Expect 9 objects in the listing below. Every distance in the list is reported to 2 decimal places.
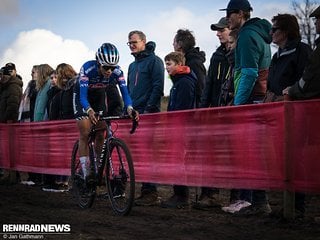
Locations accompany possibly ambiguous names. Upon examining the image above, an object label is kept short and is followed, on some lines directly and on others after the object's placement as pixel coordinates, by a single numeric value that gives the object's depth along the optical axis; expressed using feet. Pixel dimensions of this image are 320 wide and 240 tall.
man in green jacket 24.30
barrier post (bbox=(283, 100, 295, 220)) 21.47
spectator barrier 21.08
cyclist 26.63
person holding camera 46.21
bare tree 144.15
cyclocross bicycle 24.63
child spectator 28.94
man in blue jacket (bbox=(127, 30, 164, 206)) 31.19
